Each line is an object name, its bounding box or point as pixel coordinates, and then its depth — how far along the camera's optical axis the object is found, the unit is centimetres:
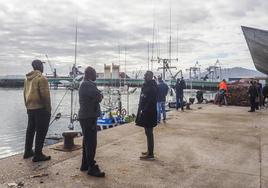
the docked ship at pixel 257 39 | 1984
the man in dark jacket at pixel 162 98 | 1409
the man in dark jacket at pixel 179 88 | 1911
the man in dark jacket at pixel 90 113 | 616
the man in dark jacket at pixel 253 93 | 1966
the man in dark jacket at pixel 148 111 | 750
